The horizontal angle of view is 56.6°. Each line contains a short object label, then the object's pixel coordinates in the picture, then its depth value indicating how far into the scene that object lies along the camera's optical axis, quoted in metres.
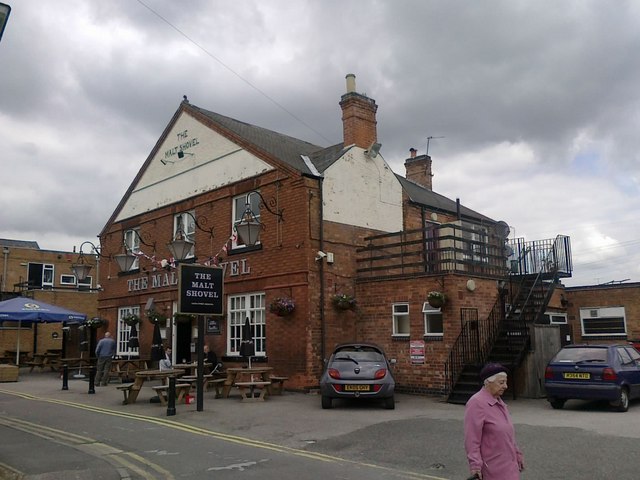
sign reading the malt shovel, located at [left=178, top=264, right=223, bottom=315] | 12.71
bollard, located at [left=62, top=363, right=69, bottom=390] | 17.81
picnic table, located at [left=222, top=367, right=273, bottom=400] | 14.46
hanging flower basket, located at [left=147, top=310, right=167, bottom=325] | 20.69
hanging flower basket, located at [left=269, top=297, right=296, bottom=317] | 16.47
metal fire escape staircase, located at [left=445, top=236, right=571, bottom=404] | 14.59
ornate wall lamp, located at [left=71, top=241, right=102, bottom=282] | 20.78
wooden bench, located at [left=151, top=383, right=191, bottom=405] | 14.05
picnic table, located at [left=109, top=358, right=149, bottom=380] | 19.98
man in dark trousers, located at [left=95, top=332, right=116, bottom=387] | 18.62
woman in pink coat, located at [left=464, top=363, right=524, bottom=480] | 4.39
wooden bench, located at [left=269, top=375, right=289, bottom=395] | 15.81
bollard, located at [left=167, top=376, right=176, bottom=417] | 12.36
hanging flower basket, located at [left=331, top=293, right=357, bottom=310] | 16.78
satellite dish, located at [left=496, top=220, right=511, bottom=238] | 19.36
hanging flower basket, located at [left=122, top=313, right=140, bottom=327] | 22.56
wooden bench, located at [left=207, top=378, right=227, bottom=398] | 15.42
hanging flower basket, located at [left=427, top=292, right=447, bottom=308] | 15.03
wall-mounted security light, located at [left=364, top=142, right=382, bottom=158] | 19.42
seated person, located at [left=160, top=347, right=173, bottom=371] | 17.16
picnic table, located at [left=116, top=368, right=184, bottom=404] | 13.84
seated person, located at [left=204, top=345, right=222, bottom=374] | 18.08
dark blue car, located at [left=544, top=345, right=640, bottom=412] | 12.11
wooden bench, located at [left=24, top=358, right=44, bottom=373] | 25.42
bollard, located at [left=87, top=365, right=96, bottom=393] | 16.59
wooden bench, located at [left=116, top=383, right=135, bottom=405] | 14.26
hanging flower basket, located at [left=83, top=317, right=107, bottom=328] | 24.48
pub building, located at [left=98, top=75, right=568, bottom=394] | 16.03
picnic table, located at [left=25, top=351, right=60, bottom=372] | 25.50
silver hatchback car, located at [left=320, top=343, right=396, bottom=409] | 12.77
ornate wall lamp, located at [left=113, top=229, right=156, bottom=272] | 20.05
